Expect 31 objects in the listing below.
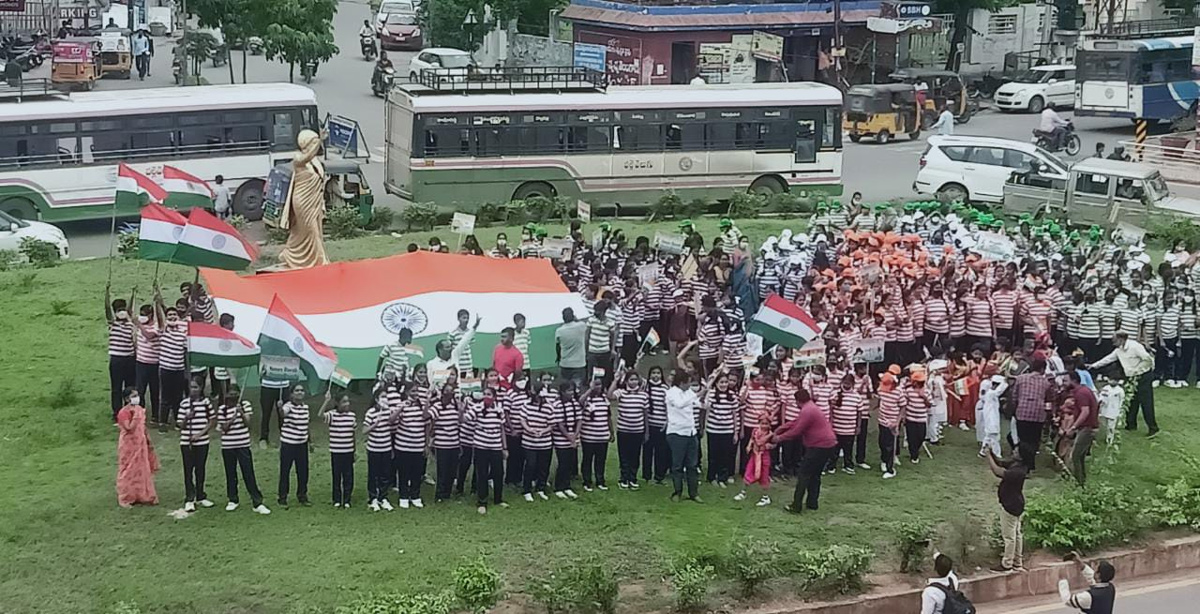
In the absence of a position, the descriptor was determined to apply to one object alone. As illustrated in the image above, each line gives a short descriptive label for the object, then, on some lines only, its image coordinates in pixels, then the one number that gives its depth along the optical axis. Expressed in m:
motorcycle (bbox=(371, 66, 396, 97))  46.06
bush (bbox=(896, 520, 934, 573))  14.84
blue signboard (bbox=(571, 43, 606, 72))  45.75
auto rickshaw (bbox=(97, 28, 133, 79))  49.12
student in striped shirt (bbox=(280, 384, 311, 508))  15.10
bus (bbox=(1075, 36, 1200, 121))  42.59
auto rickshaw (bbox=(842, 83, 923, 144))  41.47
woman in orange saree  15.20
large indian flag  18.36
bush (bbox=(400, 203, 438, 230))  28.70
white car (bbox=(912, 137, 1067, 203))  31.73
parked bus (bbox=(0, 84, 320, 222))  27.88
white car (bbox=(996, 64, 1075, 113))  47.41
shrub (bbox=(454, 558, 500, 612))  13.41
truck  29.88
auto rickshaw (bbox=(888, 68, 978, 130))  44.48
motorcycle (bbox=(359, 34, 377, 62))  55.12
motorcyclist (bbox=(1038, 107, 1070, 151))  39.78
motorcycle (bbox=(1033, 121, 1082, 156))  39.72
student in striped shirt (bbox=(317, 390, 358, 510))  15.21
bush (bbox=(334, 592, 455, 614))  12.92
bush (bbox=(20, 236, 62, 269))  25.59
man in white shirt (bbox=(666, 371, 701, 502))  16.02
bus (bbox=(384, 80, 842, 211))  29.48
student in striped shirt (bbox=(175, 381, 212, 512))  15.05
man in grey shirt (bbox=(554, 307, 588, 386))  18.62
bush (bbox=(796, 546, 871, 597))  14.15
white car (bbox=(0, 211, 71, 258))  26.16
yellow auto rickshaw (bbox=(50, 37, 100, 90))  45.62
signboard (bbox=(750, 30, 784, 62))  46.50
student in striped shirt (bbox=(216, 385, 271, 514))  15.11
